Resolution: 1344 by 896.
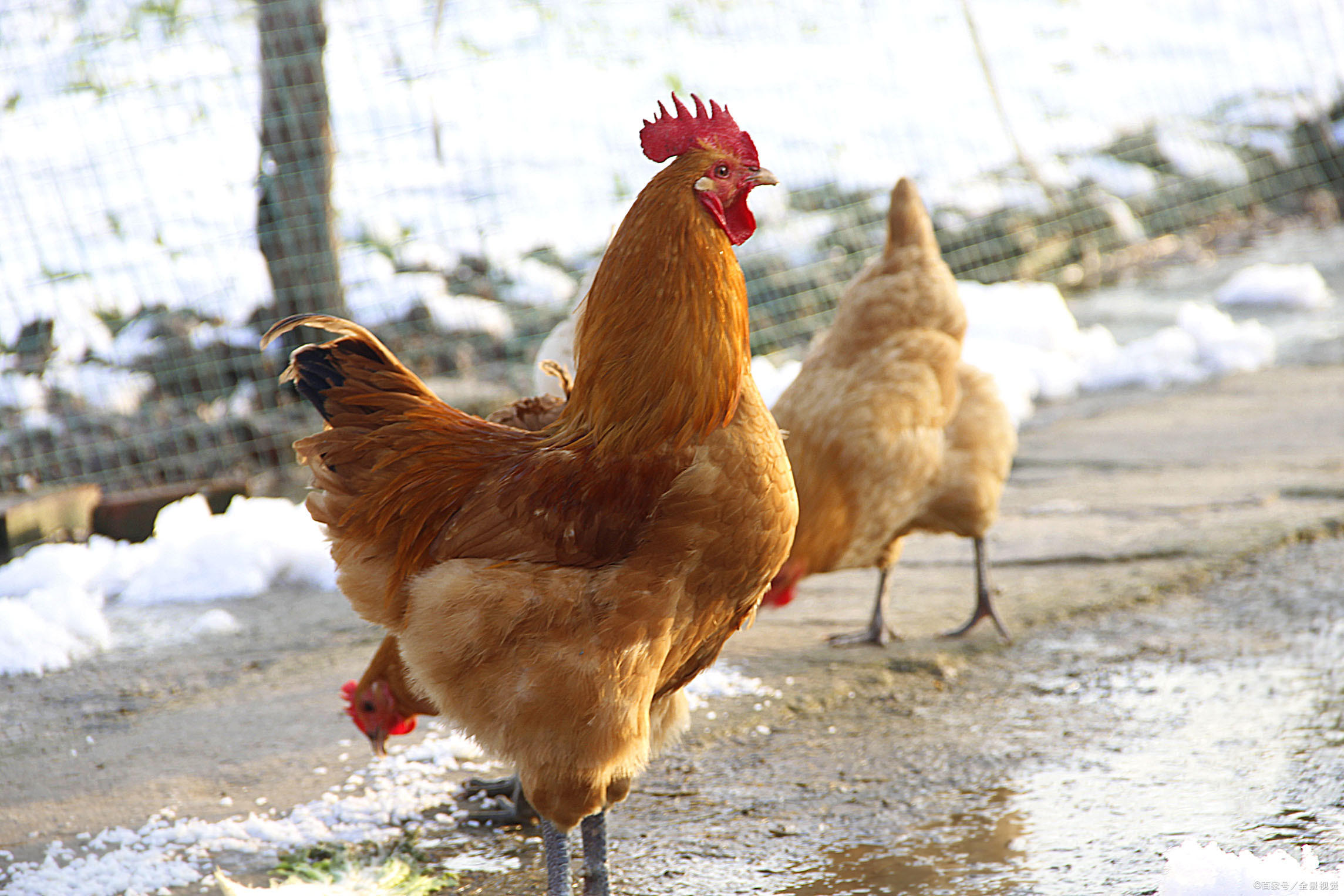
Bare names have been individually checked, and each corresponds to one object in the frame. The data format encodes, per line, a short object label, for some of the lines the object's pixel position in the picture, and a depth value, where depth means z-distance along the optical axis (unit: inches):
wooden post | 496.7
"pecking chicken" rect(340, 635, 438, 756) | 243.3
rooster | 192.9
